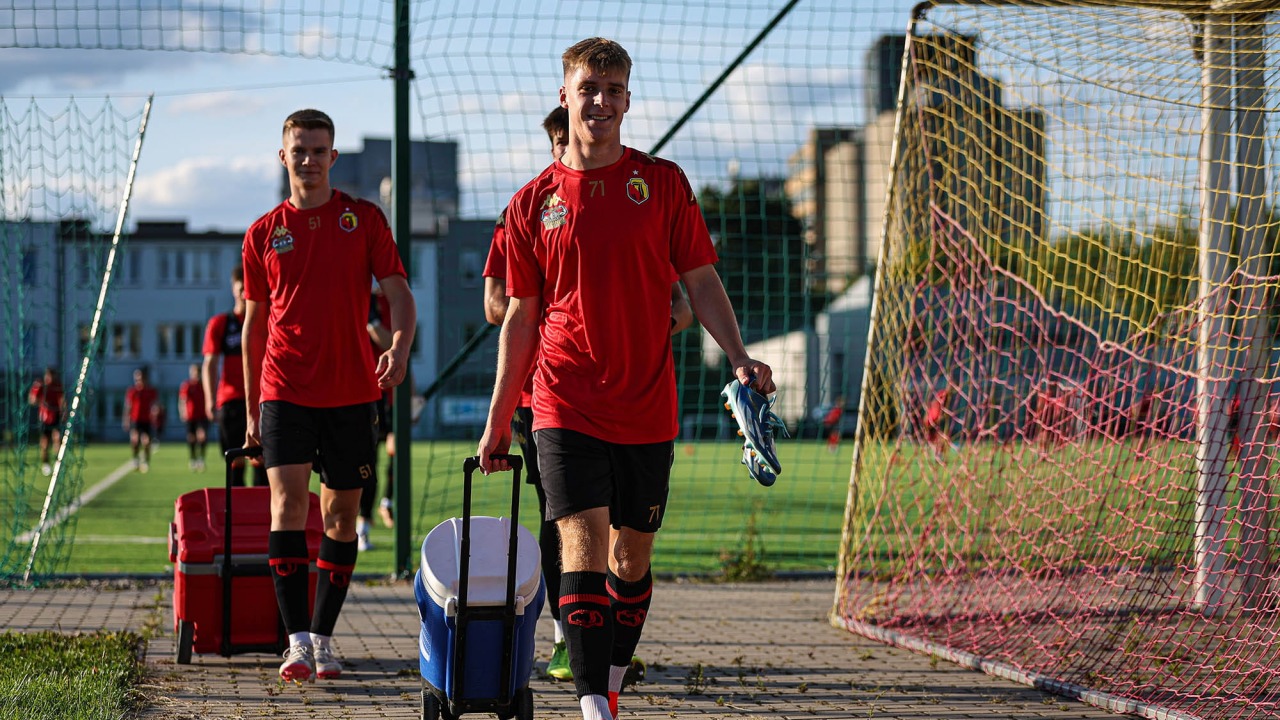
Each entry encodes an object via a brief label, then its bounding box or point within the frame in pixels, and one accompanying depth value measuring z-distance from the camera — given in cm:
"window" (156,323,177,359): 6353
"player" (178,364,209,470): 2362
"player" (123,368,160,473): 2605
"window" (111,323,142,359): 6306
